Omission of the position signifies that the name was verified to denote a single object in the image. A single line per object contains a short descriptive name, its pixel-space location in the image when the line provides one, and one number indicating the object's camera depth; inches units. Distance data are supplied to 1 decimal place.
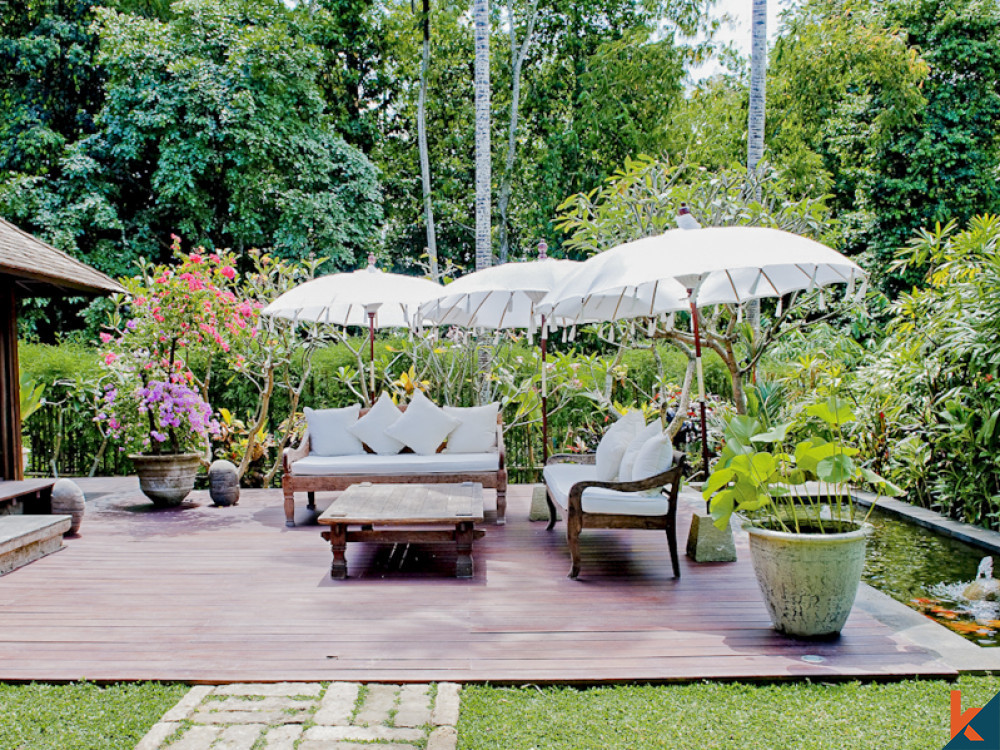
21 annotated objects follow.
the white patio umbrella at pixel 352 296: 273.6
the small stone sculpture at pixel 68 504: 254.1
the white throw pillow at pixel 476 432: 298.8
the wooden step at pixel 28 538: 206.7
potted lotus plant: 147.6
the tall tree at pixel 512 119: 688.4
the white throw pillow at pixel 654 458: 201.2
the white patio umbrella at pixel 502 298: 253.6
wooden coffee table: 196.1
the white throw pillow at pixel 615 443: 222.2
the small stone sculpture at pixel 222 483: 302.2
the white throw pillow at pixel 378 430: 299.6
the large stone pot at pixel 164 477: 300.2
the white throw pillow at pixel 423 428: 294.8
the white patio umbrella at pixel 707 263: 171.5
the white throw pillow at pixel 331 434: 297.0
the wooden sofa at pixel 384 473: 268.4
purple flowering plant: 299.0
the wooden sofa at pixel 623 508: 197.6
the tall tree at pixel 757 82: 390.3
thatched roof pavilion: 279.1
